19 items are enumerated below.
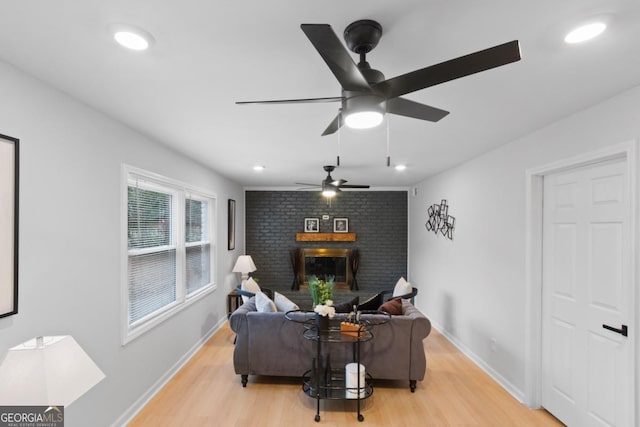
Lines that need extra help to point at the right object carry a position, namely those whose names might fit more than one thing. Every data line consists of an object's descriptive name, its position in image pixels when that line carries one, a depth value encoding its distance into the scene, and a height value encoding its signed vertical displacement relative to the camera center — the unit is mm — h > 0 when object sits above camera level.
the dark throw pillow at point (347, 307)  3564 -1025
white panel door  2162 -608
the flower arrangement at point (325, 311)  2867 -860
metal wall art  4723 -108
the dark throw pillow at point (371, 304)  3892 -1097
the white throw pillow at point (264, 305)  3421 -970
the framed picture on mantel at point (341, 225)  6879 -260
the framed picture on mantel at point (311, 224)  6918 -244
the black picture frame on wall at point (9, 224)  1628 -66
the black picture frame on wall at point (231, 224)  5707 -210
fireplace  6797 -1066
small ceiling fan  4387 +380
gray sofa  3209 -1342
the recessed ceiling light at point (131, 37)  1345 +741
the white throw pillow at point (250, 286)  4647 -1061
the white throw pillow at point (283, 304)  3541 -997
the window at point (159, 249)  2908 -403
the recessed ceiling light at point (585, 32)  1334 +763
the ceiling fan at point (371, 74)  1012 +489
